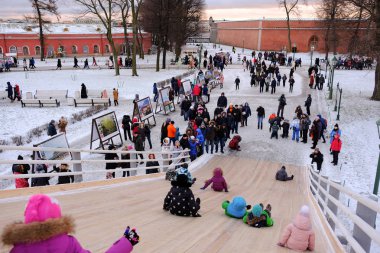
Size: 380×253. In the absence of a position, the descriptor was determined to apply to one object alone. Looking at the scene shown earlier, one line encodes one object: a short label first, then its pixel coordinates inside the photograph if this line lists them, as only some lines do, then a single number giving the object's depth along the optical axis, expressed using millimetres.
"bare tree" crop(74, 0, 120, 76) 36812
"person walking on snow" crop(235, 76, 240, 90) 30297
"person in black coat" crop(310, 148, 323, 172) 13414
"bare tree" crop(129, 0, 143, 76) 37866
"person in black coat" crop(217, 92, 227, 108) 22062
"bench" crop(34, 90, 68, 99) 25498
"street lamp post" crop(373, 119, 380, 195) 11688
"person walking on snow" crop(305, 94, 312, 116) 21469
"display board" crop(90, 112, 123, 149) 14711
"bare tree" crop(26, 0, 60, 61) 50438
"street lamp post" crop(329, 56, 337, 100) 26606
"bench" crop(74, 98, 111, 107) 24266
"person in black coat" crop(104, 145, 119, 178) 11505
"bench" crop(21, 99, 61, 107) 24172
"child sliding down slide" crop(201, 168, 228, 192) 9398
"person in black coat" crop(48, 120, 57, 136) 15773
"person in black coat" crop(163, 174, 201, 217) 6367
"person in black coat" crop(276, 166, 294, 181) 12281
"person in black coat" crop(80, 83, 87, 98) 25344
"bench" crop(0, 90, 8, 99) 26997
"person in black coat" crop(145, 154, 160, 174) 11937
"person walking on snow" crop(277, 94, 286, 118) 20531
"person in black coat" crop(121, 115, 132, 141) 17141
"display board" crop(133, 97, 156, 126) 17969
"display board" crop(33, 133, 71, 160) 11206
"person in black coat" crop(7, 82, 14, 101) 25934
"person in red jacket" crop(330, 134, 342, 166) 14586
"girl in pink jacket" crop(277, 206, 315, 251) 5184
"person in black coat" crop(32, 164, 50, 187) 9766
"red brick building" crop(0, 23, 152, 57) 60781
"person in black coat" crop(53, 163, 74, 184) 9805
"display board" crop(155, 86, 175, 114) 21783
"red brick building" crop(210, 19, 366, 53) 65625
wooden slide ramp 4938
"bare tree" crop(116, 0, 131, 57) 38344
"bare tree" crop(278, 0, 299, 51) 63844
